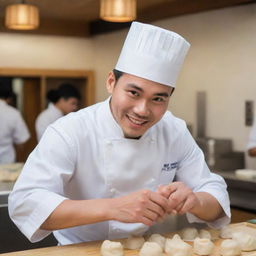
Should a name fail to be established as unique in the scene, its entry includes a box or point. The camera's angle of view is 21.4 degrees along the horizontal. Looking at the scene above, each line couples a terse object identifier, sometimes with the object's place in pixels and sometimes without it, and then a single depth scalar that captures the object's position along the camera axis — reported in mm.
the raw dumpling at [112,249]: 1829
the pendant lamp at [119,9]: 4499
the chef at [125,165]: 1890
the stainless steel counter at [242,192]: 4359
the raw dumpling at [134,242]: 1934
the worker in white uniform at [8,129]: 5432
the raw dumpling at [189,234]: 2041
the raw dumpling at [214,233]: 2082
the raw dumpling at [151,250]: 1826
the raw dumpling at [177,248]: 1849
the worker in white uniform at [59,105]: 6334
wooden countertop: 1868
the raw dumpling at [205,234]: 2038
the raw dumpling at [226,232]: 2076
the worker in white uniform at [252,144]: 4607
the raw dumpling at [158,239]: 1950
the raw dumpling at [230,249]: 1863
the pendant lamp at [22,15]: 5068
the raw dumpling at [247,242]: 1940
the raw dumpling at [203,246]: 1870
